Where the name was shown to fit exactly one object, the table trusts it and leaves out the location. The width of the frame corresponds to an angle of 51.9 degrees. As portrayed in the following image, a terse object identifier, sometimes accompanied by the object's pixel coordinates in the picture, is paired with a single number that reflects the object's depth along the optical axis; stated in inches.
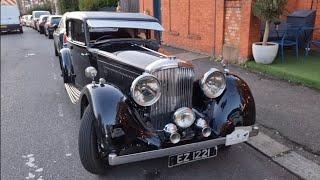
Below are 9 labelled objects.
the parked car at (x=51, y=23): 753.6
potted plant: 287.1
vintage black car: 129.6
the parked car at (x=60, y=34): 354.9
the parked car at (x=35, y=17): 1170.3
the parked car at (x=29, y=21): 1399.5
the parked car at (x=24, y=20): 1598.3
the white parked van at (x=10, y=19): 1012.4
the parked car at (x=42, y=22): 958.3
